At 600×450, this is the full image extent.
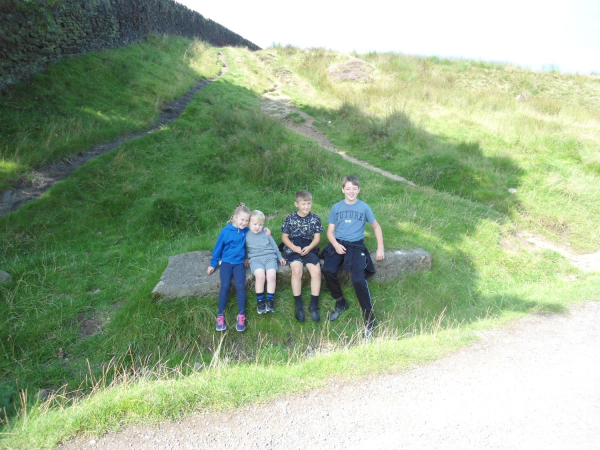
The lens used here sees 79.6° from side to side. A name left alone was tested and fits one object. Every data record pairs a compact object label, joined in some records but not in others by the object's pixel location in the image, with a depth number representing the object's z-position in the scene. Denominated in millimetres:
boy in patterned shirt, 4465
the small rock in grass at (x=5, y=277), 4638
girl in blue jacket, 4273
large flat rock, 4412
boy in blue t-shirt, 4406
